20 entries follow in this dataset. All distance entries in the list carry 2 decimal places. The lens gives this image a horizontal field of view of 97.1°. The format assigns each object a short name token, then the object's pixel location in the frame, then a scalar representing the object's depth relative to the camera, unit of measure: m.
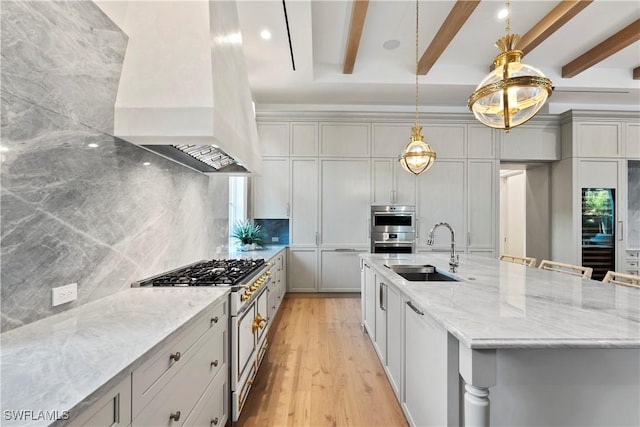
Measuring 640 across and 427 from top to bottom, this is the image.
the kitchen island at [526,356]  0.95
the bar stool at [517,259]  2.67
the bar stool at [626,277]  1.72
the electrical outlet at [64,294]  1.21
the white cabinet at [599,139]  4.28
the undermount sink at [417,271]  2.44
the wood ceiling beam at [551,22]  2.65
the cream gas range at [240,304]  1.68
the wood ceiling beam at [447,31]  2.62
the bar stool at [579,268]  1.99
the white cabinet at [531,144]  4.51
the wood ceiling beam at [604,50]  3.11
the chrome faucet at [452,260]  2.25
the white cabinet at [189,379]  0.91
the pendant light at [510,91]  1.70
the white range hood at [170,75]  1.48
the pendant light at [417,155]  2.80
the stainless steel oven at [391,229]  4.44
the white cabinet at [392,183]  4.46
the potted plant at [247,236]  3.85
